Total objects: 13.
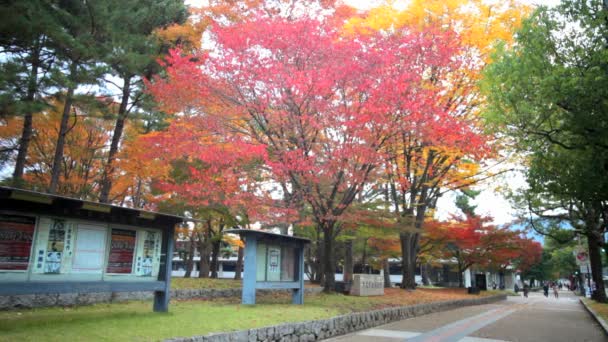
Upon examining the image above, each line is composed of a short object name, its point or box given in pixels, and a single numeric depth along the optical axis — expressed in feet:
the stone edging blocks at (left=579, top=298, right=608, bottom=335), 42.45
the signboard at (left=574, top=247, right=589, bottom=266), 75.56
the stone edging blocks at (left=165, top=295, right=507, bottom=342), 24.82
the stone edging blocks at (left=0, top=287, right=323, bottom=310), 34.01
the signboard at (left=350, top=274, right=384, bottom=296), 58.34
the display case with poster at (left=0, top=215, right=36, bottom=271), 23.08
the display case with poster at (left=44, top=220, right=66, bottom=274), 25.07
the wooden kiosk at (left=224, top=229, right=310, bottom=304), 39.47
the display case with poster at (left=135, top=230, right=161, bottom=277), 30.81
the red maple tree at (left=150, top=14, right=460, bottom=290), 43.39
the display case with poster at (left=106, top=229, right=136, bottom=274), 28.80
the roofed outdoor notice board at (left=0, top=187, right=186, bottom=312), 23.49
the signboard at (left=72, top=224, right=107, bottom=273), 26.76
